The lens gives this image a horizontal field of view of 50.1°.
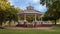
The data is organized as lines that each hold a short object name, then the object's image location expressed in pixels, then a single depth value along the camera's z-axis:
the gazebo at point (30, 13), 13.33
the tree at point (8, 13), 12.21
